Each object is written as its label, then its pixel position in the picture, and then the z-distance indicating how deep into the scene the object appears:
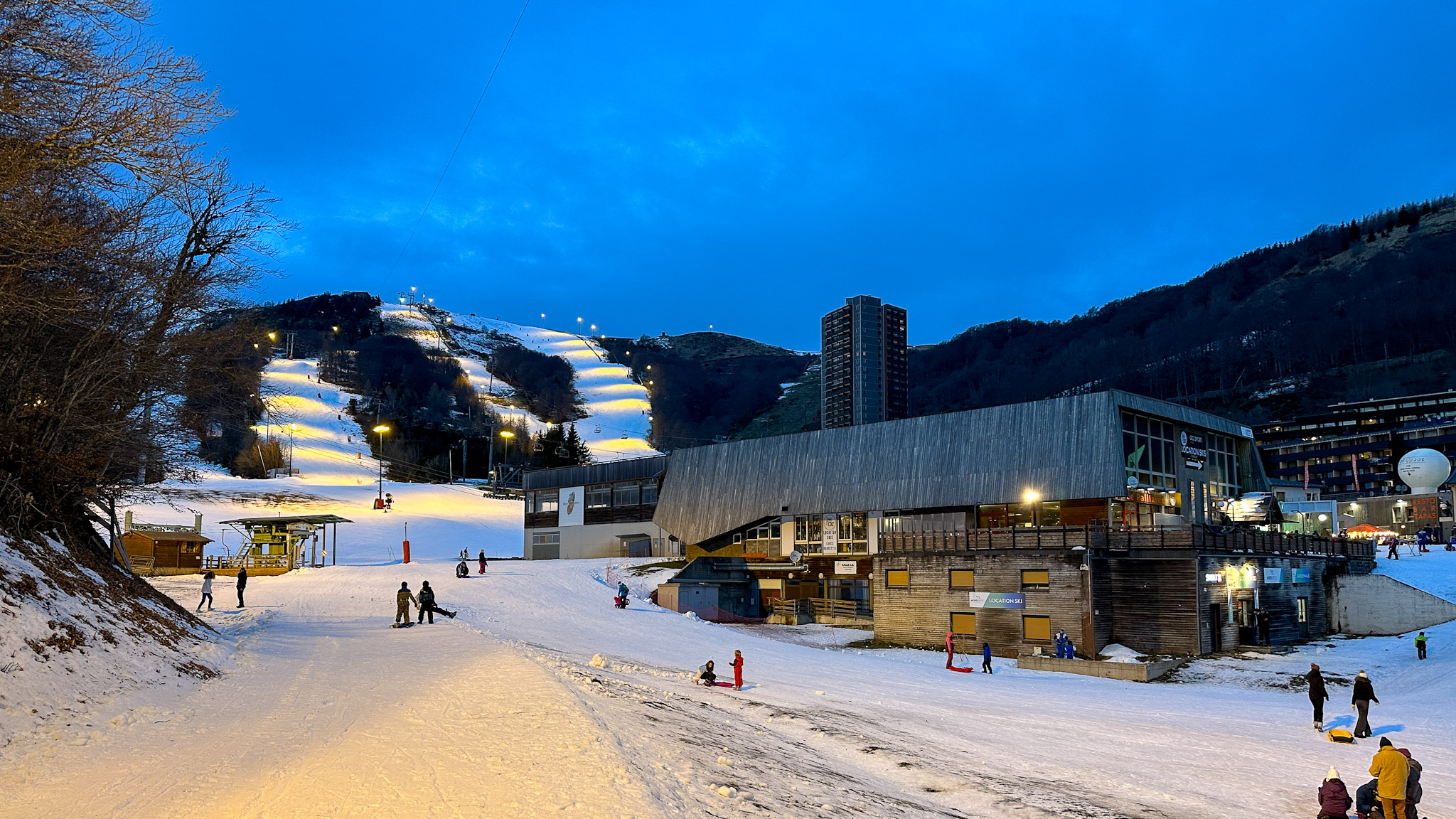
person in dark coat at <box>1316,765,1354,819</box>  12.05
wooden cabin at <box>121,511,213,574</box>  47.16
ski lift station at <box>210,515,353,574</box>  49.25
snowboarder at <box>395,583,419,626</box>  27.47
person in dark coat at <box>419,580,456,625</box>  28.95
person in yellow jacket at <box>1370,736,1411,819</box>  11.62
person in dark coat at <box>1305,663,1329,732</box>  19.66
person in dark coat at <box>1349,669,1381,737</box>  19.11
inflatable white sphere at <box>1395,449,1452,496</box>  69.94
